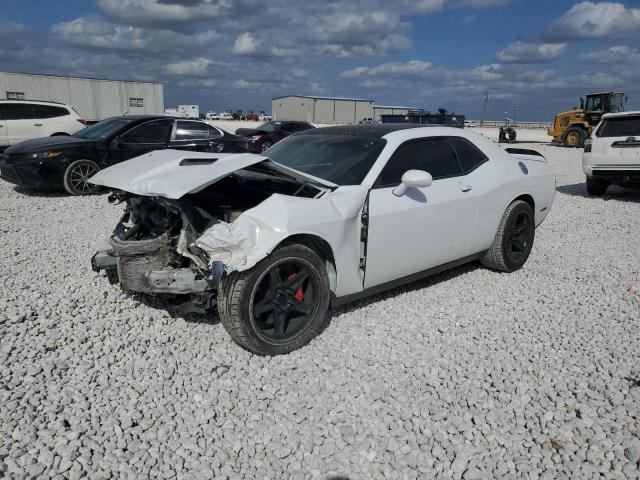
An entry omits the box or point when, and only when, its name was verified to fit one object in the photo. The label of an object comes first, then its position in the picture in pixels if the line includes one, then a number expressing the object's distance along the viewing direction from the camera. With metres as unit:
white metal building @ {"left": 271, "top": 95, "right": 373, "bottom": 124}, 73.44
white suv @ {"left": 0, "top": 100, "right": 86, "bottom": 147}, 11.75
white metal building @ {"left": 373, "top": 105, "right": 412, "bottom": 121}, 74.94
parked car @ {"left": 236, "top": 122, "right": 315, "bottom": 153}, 17.34
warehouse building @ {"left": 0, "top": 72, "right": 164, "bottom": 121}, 22.89
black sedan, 8.16
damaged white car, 3.13
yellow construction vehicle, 23.52
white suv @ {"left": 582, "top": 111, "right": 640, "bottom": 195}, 8.79
